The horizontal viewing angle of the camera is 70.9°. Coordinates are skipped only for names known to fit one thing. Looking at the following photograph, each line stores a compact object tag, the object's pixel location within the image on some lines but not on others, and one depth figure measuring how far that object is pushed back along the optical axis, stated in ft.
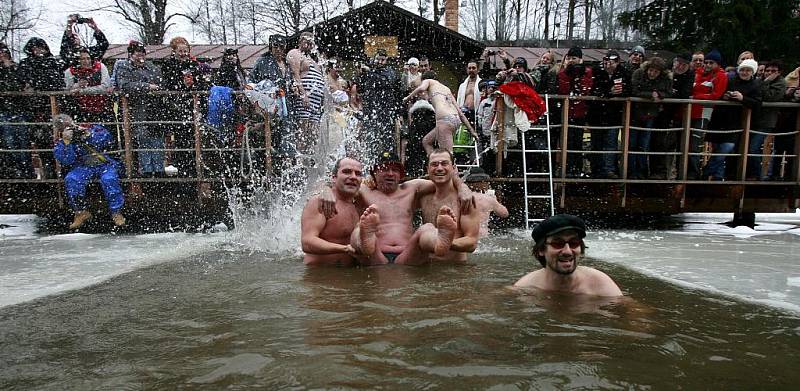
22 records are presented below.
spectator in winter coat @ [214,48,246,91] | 24.12
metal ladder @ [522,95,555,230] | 23.40
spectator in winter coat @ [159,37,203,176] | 23.90
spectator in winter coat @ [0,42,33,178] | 23.49
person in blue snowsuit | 22.88
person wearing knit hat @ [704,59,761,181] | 23.47
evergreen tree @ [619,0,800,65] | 43.50
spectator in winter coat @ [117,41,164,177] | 23.47
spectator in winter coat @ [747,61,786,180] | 23.80
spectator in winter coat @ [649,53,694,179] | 23.90
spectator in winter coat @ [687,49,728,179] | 23.99
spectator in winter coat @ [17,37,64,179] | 23.73
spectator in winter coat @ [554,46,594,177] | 23.82
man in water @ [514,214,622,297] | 10.89
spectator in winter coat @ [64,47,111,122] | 23.68
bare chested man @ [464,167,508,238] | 19.84
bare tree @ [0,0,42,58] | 82.28
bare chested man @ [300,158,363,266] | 15.23
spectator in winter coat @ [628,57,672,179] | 23.13
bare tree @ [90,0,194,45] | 76.89
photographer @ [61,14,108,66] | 24.68
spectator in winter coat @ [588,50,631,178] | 23.45
